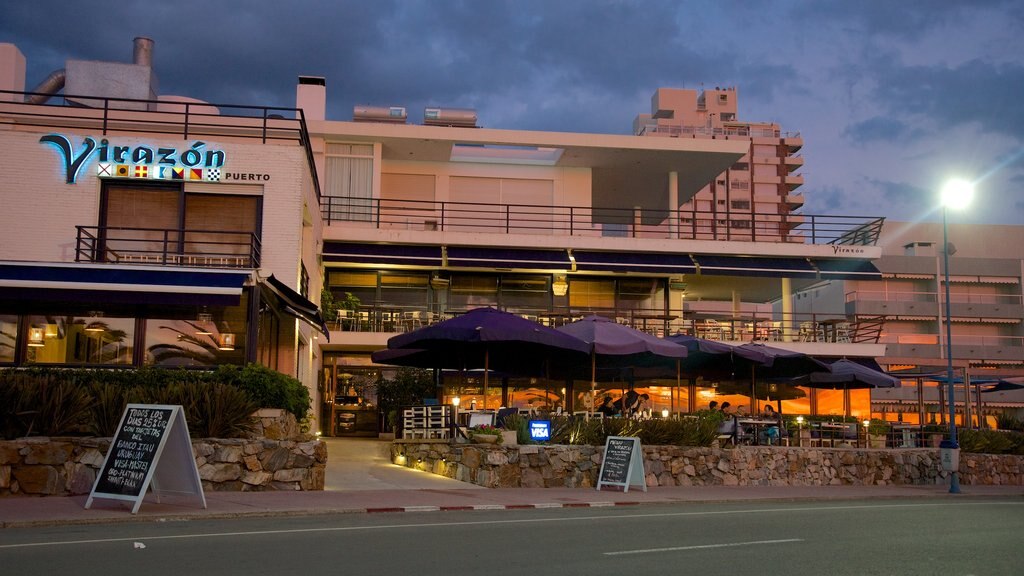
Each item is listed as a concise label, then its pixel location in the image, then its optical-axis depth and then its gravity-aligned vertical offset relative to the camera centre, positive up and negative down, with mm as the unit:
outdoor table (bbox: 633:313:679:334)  33156 +2691
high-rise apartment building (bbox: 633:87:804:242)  99750 +24033
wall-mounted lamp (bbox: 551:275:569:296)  33531 +3644
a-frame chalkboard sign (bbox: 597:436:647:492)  18281 -1112
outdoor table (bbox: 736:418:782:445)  23512 -487
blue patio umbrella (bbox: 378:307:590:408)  19922 +1121
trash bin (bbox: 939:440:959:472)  22797 -1132
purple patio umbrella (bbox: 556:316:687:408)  21156 +1244
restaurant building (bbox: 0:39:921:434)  20141 +4359
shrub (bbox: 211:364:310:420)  17312 +192
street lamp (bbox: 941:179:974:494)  22422 +189
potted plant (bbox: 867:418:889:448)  27438 -743
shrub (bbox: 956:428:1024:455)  27391 -928
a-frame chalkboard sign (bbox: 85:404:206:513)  12609 -797
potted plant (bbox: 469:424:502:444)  19250 -659
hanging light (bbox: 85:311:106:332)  20000 +1287
